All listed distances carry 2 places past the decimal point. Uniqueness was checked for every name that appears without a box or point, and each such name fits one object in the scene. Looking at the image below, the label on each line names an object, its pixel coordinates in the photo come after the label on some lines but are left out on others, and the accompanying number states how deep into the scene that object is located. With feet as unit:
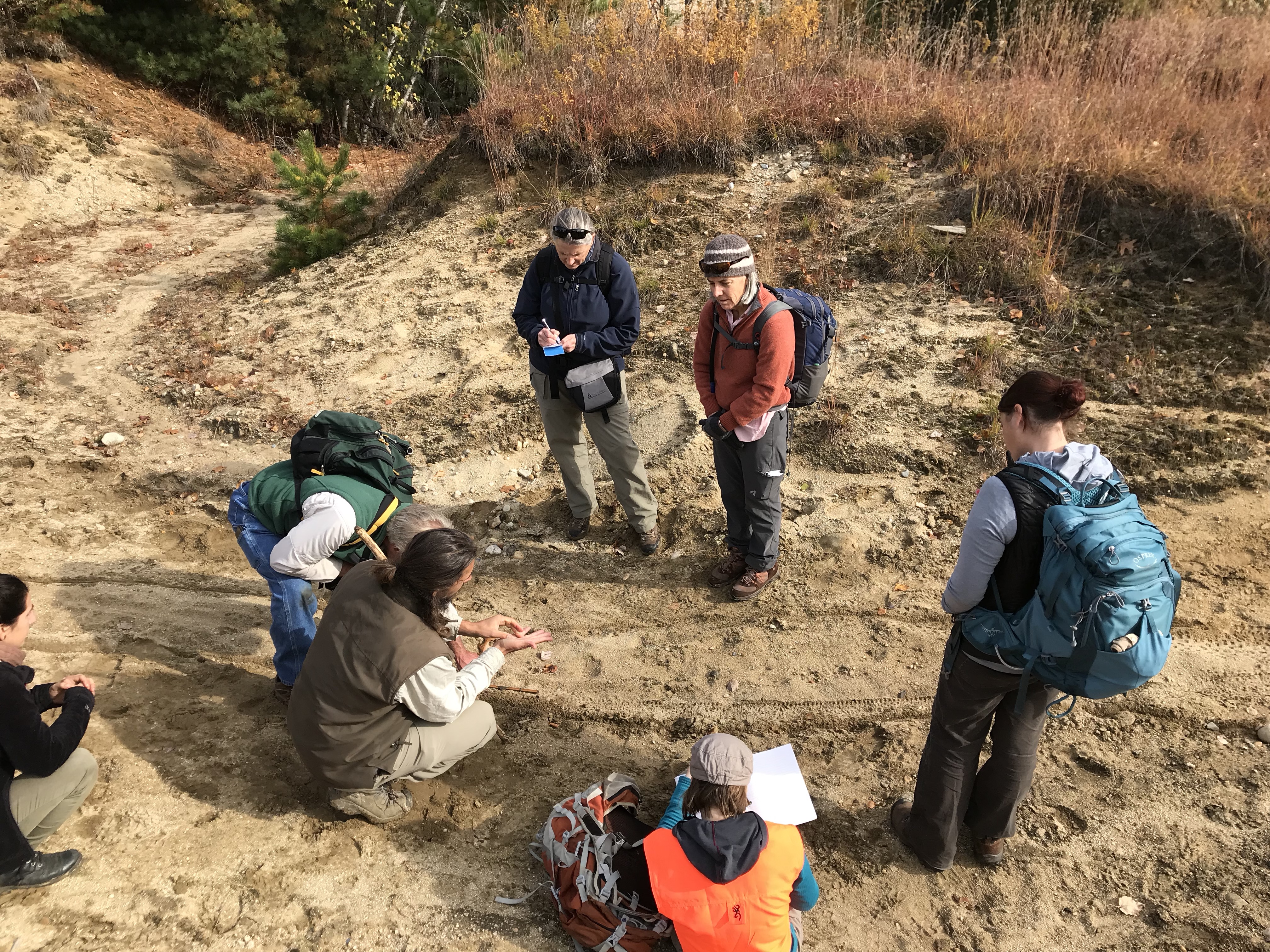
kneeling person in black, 9.26
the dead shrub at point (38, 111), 36.47
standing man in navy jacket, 14.84
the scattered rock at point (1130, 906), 10.28
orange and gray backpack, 9.26
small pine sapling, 27.96
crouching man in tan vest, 9.37
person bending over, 11.29
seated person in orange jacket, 7.90
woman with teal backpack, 8.30
